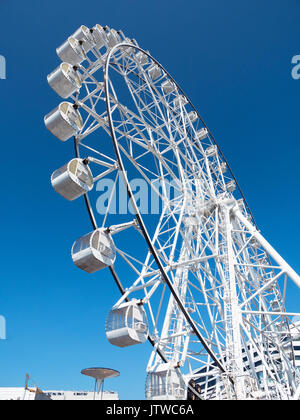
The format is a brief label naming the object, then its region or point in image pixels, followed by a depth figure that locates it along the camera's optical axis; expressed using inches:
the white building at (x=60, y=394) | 1541.8
